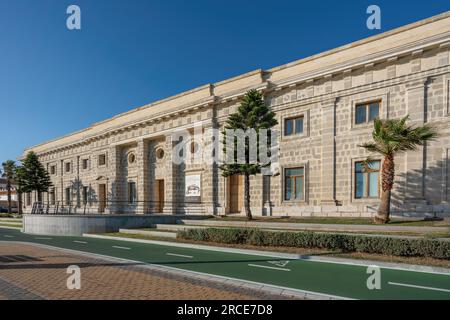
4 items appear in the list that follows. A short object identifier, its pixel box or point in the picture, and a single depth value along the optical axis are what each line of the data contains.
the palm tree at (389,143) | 14.18
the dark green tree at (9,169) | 52.75
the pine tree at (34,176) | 40.84
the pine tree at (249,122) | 18.83
